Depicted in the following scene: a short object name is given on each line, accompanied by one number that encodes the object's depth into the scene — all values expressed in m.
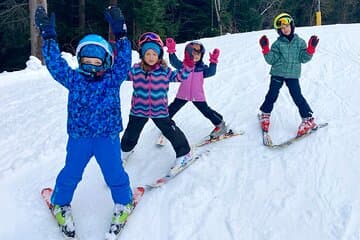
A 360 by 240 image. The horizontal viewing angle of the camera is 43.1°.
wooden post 19.52
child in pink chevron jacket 4.47
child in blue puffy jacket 3.64
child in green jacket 5.60
